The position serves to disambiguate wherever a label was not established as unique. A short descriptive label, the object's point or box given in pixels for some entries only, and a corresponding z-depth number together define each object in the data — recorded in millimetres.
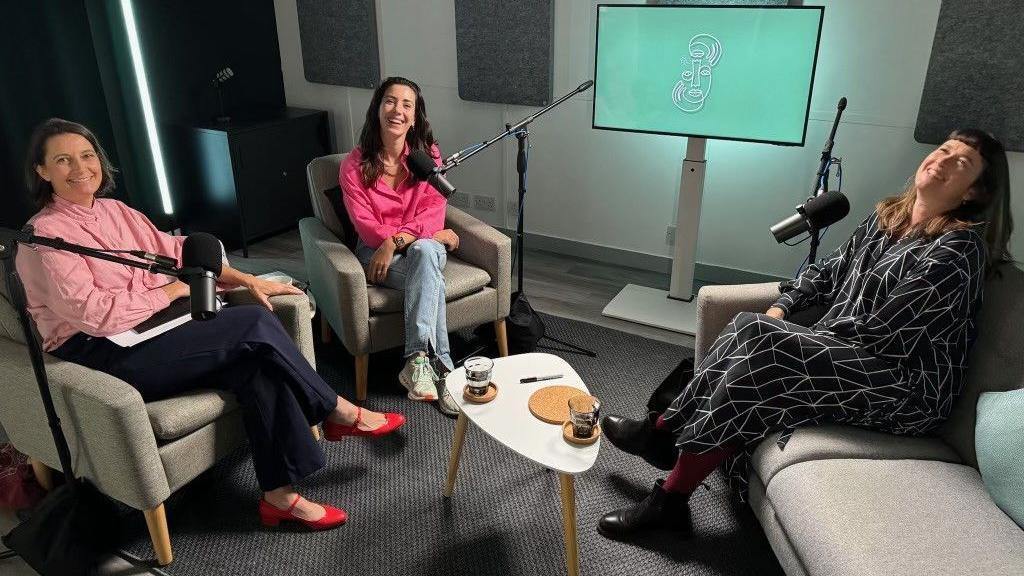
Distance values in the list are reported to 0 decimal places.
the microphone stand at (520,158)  2219
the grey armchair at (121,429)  1601
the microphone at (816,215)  2027
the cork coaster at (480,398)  1810
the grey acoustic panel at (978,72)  2512
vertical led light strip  3529
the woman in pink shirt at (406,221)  2418
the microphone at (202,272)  1242
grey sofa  1388
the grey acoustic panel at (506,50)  3406
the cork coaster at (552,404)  1731
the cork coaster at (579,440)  1642
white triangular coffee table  1613
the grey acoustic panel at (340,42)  3928
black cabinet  3707
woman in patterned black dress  1728
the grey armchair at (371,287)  2395
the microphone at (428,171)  2170
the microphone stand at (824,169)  2518
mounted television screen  2623
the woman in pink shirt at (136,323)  1738
